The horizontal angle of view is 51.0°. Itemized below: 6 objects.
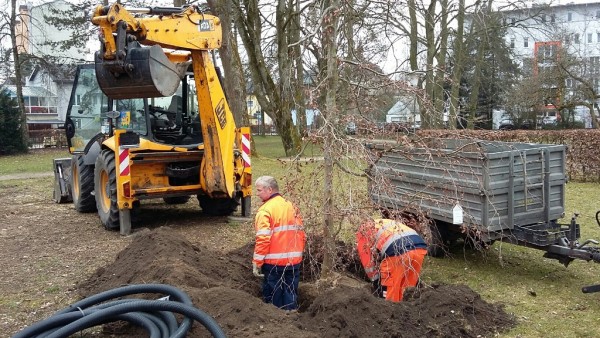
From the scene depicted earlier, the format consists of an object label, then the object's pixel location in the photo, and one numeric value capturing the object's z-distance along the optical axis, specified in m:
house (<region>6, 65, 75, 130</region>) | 49.91
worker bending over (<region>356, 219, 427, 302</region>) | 5.86
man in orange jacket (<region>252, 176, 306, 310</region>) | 5.79
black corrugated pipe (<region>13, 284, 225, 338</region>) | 4.14
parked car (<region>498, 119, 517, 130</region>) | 42.87
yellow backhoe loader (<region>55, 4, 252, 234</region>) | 8.27
